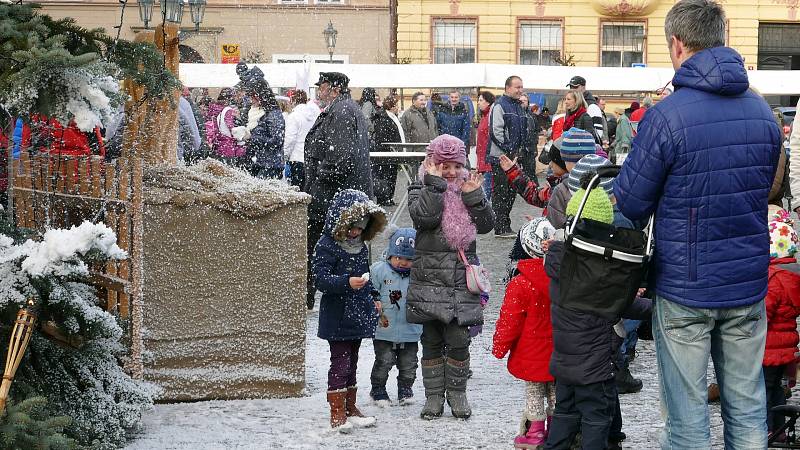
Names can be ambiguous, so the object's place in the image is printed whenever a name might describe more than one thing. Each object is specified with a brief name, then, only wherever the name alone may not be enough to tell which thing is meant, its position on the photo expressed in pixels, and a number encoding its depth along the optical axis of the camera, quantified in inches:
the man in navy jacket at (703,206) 181.8
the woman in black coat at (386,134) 713.0
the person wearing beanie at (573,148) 247.0
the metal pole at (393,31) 1545.3
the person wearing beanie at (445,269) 261.1
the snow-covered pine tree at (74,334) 192.2
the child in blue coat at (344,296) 251.9
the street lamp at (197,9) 896.3
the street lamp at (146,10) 576.2
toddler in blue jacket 274.2
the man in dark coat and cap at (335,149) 377.4
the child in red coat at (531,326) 234.2
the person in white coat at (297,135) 533.4
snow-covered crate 269.3
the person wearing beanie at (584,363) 206.4
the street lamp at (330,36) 1492.4
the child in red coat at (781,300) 239.9
